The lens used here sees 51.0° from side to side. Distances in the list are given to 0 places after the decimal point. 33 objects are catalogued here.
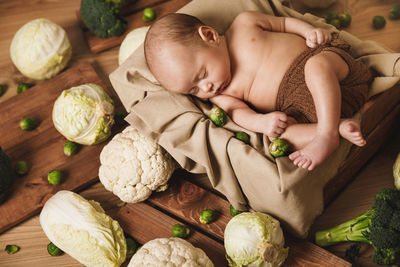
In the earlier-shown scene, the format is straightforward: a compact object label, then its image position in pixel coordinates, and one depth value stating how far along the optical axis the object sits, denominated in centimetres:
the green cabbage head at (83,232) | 216
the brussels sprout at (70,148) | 255
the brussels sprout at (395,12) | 293
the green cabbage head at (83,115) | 248
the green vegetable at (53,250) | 229
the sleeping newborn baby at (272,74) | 193
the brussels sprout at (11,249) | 234
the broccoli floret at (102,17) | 295
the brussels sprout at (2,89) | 296
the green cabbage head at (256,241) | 198
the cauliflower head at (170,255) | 198
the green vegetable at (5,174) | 236
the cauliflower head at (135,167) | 228
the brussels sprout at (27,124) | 263
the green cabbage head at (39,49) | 282
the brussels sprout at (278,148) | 195
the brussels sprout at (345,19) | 293
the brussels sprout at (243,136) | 208
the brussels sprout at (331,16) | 291
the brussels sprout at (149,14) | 307
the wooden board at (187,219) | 216
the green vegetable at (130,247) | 226
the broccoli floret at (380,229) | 198
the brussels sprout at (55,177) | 245
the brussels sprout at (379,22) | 291
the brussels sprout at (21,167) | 251
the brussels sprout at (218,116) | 213
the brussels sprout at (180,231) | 221
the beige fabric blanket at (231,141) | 196
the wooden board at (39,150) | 246
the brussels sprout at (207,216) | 225
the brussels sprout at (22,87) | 288
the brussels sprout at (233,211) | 223
